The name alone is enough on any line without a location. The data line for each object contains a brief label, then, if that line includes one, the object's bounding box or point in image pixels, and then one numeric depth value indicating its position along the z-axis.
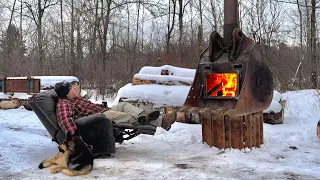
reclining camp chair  4.82
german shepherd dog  4.26
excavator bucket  5.54
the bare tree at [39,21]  22.97
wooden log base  5.48
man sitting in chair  4.71
